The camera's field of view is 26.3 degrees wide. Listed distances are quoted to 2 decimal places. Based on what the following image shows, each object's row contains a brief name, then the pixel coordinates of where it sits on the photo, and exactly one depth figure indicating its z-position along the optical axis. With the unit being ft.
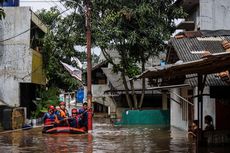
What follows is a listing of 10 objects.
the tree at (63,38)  122.72
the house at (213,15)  95.66
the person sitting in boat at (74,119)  85.15
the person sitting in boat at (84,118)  86.79
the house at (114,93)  153.04
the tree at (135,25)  117.70
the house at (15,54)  104.12
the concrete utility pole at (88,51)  86.48
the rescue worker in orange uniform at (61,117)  83.82
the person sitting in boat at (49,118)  85.30
